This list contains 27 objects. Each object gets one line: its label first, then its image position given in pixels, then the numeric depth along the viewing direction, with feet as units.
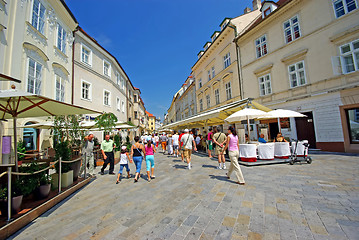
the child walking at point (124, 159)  19.92
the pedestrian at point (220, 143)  22.34
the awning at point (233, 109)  29.95
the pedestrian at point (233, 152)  15.48
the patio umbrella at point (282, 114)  26.77
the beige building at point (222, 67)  56.24
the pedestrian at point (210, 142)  32.53
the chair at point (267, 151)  25.02
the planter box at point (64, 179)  15.15
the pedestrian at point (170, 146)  41.91
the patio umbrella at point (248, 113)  24.34
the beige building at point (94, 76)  44.22
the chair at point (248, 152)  24.64
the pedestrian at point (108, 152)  22.91
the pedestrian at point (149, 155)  18.97
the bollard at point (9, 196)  9.37
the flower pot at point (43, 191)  12.48
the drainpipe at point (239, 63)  53.06
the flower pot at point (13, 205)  9.85
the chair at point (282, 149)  25.61
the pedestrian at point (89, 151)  21.49
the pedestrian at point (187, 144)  23.99
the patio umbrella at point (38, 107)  12.38
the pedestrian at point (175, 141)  37.93
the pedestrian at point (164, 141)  48.08
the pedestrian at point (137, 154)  18.78
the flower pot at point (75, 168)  17.78
